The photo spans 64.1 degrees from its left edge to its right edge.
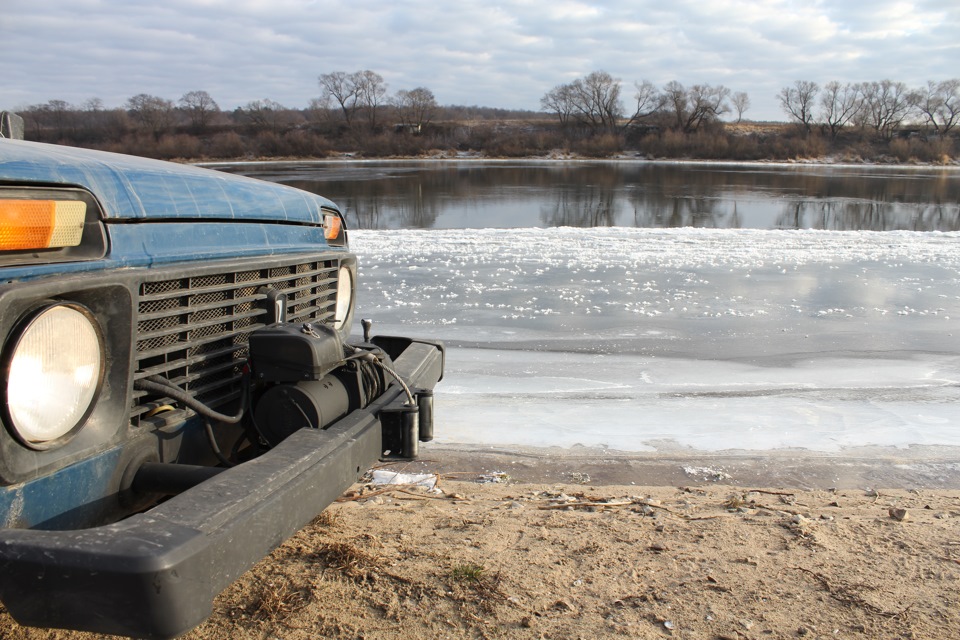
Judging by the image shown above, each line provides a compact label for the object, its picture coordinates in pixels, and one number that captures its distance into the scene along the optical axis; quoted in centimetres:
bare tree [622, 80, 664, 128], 9712
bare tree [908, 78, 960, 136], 9019
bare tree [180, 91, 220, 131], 7978
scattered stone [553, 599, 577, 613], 257
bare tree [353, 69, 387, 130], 10300
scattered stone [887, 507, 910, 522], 336
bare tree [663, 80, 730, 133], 9212
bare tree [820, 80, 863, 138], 9231
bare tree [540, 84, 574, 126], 10056
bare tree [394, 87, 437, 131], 9600
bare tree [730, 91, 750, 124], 10256
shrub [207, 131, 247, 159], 6052
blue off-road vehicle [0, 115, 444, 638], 165
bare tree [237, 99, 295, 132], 8369
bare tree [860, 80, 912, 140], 9172
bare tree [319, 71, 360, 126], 10355
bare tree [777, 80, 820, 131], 9550
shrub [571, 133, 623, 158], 7406
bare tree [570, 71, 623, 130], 9825
